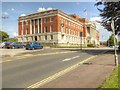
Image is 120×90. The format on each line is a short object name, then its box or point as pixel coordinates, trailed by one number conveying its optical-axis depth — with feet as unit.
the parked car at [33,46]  61.10
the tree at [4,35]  166.20
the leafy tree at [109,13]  45.81
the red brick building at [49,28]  109.38
